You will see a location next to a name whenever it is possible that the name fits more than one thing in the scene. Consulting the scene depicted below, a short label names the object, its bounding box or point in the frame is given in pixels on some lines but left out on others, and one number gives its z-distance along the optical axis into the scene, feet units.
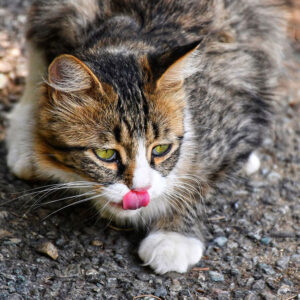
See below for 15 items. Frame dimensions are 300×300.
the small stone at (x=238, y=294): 17.48
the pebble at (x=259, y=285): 17.89
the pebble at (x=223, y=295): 17.44
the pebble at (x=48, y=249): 17.94
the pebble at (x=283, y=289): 17.74
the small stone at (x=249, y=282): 18.07
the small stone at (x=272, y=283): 17.98
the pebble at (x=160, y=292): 17.29
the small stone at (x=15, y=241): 18.07
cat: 16.24
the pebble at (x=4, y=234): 18.20
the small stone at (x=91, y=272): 17.68
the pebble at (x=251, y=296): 17.43
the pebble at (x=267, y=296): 17.47
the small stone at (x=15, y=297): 15.86
